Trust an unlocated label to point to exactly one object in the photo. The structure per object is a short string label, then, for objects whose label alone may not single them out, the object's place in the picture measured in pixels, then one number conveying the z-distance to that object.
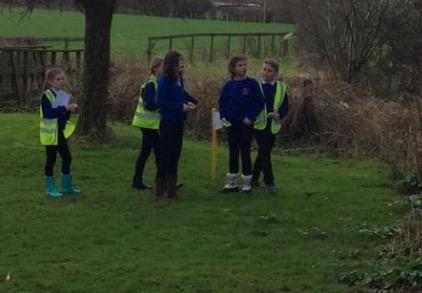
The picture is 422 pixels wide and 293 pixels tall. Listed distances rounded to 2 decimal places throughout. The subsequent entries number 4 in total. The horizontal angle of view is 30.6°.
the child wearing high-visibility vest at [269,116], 10.10
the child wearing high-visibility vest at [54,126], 9.60
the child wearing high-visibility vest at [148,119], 9.70
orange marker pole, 10.70
